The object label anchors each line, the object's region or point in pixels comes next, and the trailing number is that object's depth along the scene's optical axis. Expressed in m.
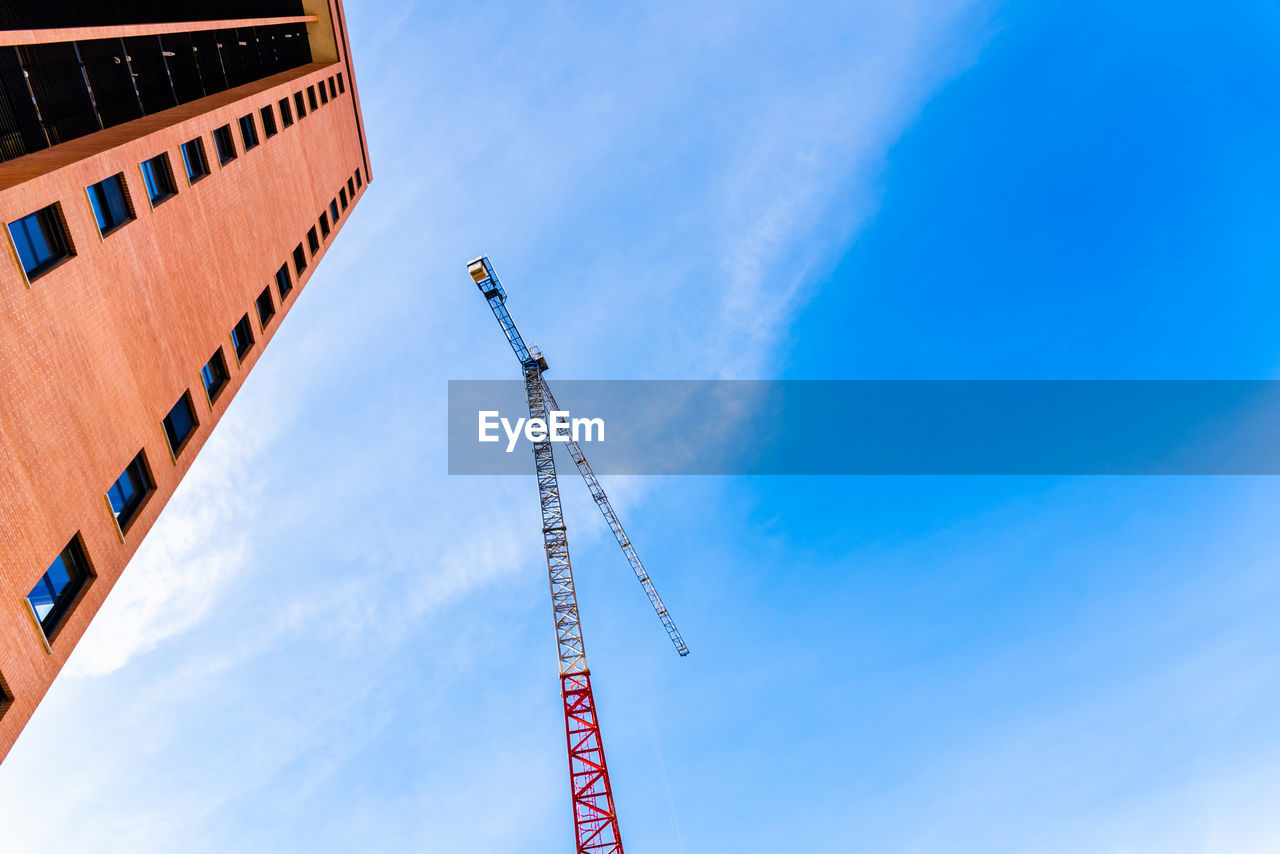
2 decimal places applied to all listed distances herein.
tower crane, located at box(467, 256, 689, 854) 36.00
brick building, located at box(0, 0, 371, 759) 13.00
